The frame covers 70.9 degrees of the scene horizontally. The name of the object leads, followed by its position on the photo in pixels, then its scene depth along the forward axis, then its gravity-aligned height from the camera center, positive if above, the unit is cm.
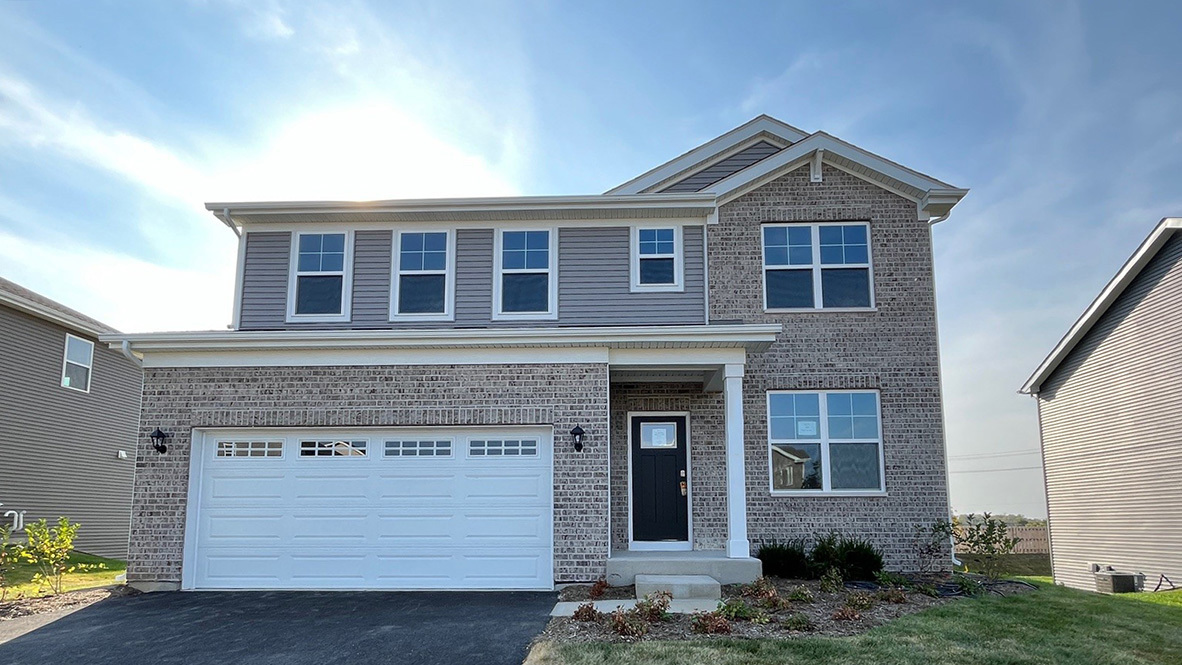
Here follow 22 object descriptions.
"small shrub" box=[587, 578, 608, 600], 1054 -168
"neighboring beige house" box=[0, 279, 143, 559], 1683 +79
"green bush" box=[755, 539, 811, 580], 1202 -148
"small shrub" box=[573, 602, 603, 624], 879 -165
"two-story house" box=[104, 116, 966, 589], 1176 +109
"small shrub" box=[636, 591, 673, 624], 873 -159
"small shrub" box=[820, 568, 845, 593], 1049 -157
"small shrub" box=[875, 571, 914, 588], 1106 -164
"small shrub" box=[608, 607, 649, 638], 823 -165
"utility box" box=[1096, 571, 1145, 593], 1708 -253
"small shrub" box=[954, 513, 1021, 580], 1168 -116
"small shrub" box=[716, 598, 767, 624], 874 -164
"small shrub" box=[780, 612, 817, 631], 846 -167
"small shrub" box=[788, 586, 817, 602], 973 -161
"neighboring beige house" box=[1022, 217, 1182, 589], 1677 +74
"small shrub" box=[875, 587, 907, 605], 992 -165
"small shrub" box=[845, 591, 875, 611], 937 -161
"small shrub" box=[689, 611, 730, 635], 823 -165
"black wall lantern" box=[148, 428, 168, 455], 1194 +26
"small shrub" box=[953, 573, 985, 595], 1088 -169
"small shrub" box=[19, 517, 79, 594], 1159 -126
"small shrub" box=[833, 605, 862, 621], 879 -165
